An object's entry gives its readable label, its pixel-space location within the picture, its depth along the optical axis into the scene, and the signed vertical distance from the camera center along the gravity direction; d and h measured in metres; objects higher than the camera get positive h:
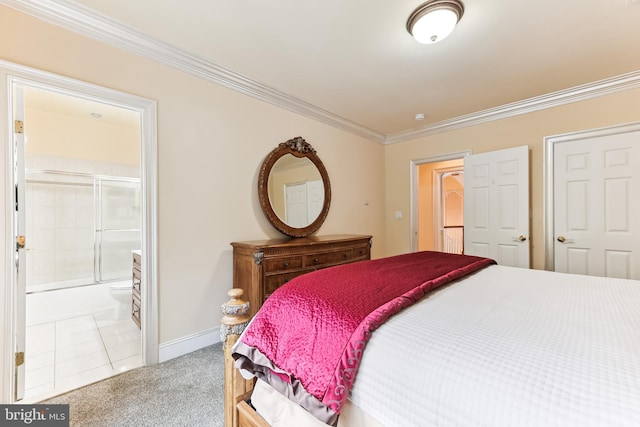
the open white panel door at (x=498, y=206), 3.10 +0.08
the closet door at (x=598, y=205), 2.59 +0.06
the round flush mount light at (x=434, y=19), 1.66 +1.26
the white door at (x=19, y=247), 1.60 -0.19
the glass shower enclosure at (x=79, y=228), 3.77 -0.21
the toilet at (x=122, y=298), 3.20 -1.11
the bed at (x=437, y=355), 0.62 -0.41
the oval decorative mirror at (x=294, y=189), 2.80 +0.28
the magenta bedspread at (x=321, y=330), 0.85 -0.44
